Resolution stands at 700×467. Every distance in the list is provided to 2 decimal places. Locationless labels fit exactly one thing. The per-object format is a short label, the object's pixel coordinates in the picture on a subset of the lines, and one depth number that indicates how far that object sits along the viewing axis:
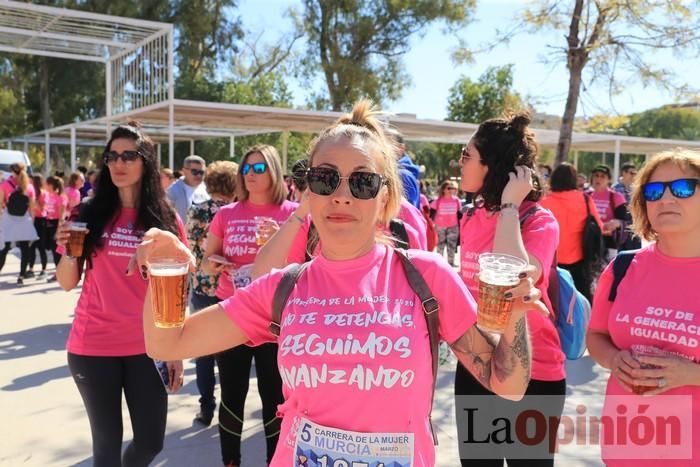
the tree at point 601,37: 9.00
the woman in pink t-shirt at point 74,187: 11.66
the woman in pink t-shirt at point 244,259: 3.43
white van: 15.28
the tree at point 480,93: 30.58
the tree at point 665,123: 62.09
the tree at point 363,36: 25.22
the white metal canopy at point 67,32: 10.66
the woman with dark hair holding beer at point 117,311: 2.70
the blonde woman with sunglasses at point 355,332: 1.56
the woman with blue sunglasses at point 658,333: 2.03
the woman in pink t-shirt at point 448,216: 12.12
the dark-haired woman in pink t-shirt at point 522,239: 2.50
